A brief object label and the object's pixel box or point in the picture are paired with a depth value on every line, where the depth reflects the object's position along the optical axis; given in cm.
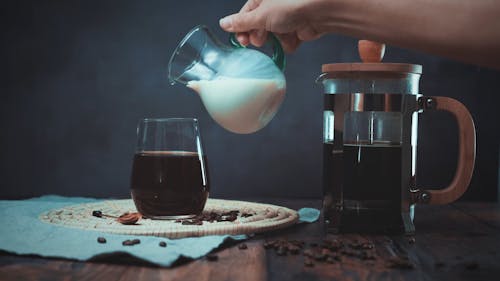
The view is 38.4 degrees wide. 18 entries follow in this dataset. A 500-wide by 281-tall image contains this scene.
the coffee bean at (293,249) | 106
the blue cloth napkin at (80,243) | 99
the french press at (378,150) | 125
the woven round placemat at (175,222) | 116
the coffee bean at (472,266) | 98
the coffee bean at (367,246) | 111
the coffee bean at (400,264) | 98
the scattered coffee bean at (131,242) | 106
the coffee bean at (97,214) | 134
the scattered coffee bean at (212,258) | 101
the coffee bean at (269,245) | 111
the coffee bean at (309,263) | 98
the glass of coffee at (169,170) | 127
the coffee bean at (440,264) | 101
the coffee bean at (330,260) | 101
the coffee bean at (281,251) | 106
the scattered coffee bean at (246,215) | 136
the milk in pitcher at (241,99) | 119
